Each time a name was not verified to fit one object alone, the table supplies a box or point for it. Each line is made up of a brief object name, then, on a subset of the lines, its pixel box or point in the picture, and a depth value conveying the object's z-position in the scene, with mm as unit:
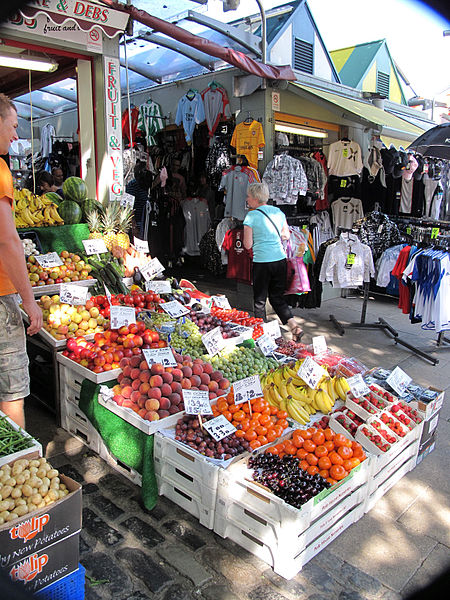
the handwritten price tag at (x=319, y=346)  4527
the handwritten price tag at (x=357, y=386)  3748
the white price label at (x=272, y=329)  4973
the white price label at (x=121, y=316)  4172
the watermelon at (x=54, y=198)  5961
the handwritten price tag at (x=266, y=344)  4594
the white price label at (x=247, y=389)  3426
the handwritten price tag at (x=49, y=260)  4895
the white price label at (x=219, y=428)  3086
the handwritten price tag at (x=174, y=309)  4801
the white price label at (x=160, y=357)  3632
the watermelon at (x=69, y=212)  5590
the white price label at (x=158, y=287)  5340
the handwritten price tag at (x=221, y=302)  5718
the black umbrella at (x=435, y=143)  6094
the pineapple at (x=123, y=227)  5758
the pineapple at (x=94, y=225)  5629
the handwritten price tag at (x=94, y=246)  5352
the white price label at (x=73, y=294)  4383
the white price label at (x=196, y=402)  3225
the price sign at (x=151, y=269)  5487
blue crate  2109
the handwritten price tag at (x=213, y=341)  4223
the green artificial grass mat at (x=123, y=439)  3109
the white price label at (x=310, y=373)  3678
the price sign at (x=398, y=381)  3955
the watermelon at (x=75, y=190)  5773
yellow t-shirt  7266
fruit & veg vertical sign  6027
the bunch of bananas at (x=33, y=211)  5270
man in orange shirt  2797
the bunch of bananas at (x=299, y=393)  3615
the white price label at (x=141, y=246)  5984
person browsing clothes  5703
